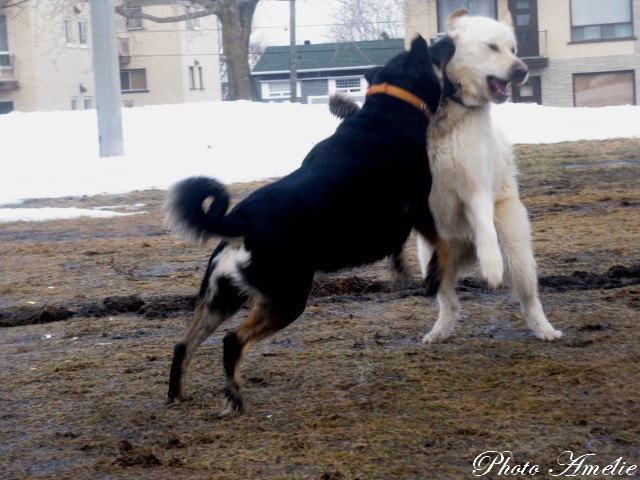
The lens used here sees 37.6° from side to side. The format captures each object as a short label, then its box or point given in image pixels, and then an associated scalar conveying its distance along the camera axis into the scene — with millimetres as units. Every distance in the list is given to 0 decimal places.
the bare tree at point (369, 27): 72750
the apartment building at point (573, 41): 39375
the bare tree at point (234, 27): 31328
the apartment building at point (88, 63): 45781
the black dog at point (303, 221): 4070
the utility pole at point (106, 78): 18188
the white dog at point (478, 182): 4910
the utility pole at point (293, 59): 48397
